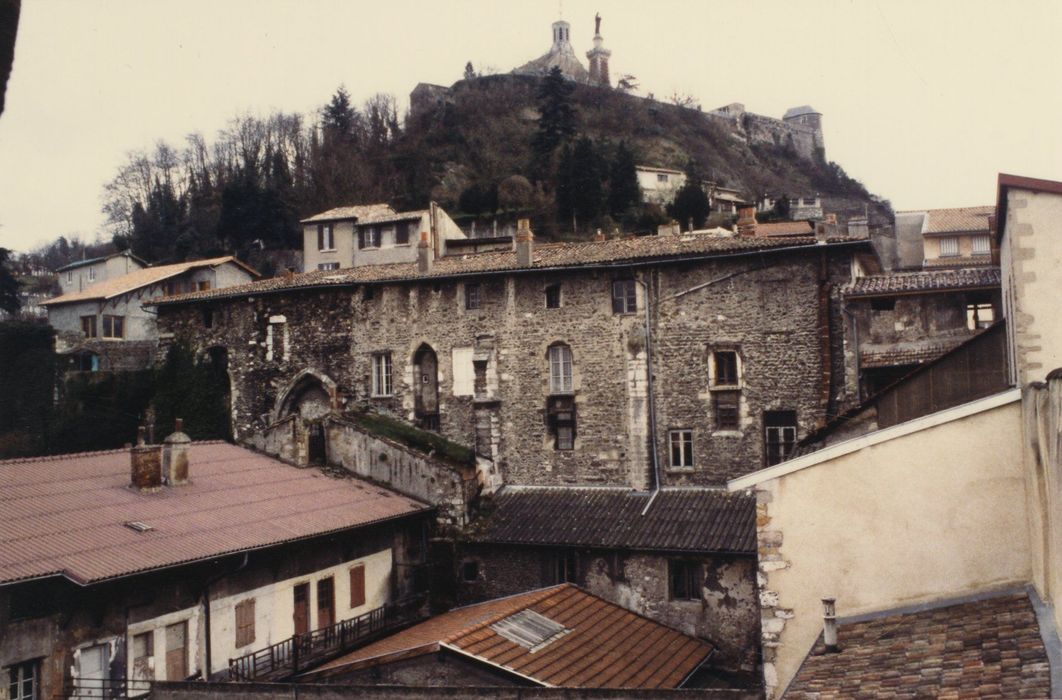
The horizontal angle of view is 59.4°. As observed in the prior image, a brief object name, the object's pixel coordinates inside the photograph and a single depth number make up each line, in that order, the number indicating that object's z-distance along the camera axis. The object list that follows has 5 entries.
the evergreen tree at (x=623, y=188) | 61.56
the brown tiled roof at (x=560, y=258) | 24.67
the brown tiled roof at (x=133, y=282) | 41.94
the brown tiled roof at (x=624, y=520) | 22.20
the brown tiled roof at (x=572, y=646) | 16.44
